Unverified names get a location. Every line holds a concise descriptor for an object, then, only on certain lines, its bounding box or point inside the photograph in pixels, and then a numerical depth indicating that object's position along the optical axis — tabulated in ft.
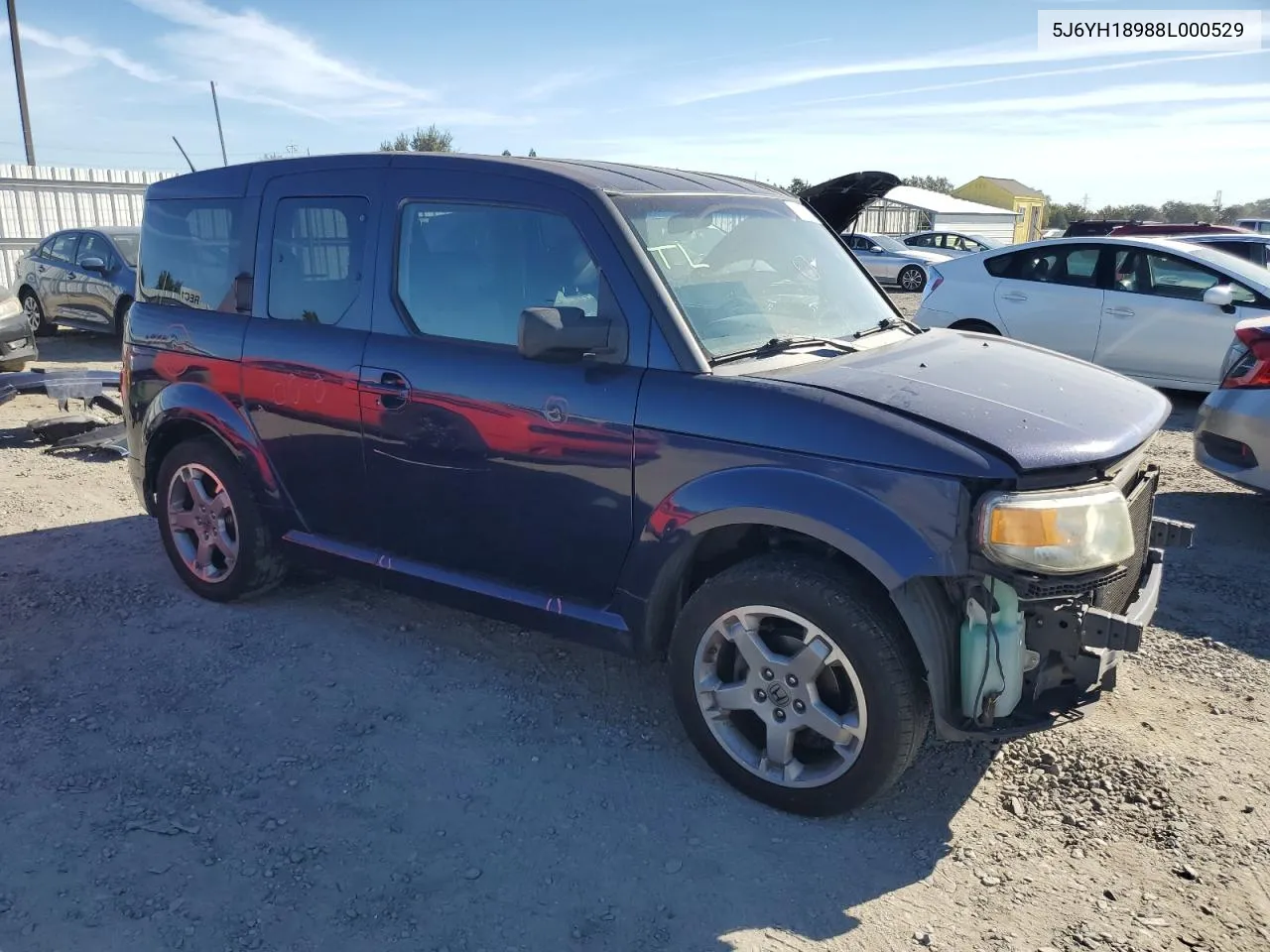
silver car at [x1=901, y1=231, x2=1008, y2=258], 87.76
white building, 134.21
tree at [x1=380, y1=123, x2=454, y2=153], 139.85
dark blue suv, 9.34
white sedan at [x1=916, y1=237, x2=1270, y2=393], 28.32
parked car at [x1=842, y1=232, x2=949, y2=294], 81.41
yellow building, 200.54
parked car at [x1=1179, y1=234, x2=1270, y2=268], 35.60
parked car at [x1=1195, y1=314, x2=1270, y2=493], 17.76
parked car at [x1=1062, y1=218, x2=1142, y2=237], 63.00
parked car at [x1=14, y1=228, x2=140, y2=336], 41.55
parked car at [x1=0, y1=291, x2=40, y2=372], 32.55
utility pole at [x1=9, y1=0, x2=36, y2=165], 84.43
